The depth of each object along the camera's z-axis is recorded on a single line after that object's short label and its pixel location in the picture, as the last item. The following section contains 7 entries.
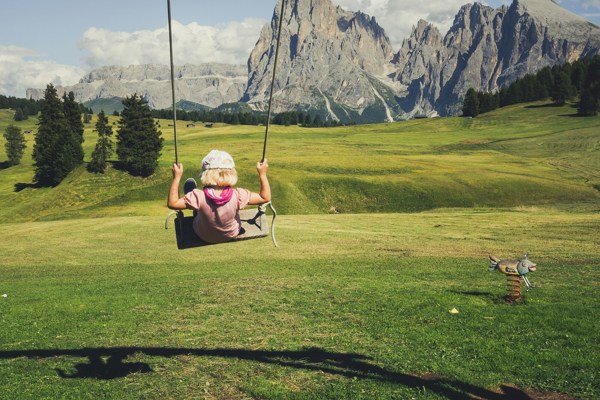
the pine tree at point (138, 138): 85.44
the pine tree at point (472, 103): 189.88
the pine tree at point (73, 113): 111.94
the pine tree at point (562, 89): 174.50
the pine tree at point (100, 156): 89.00
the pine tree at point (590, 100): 153.62
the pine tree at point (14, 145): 126.03
